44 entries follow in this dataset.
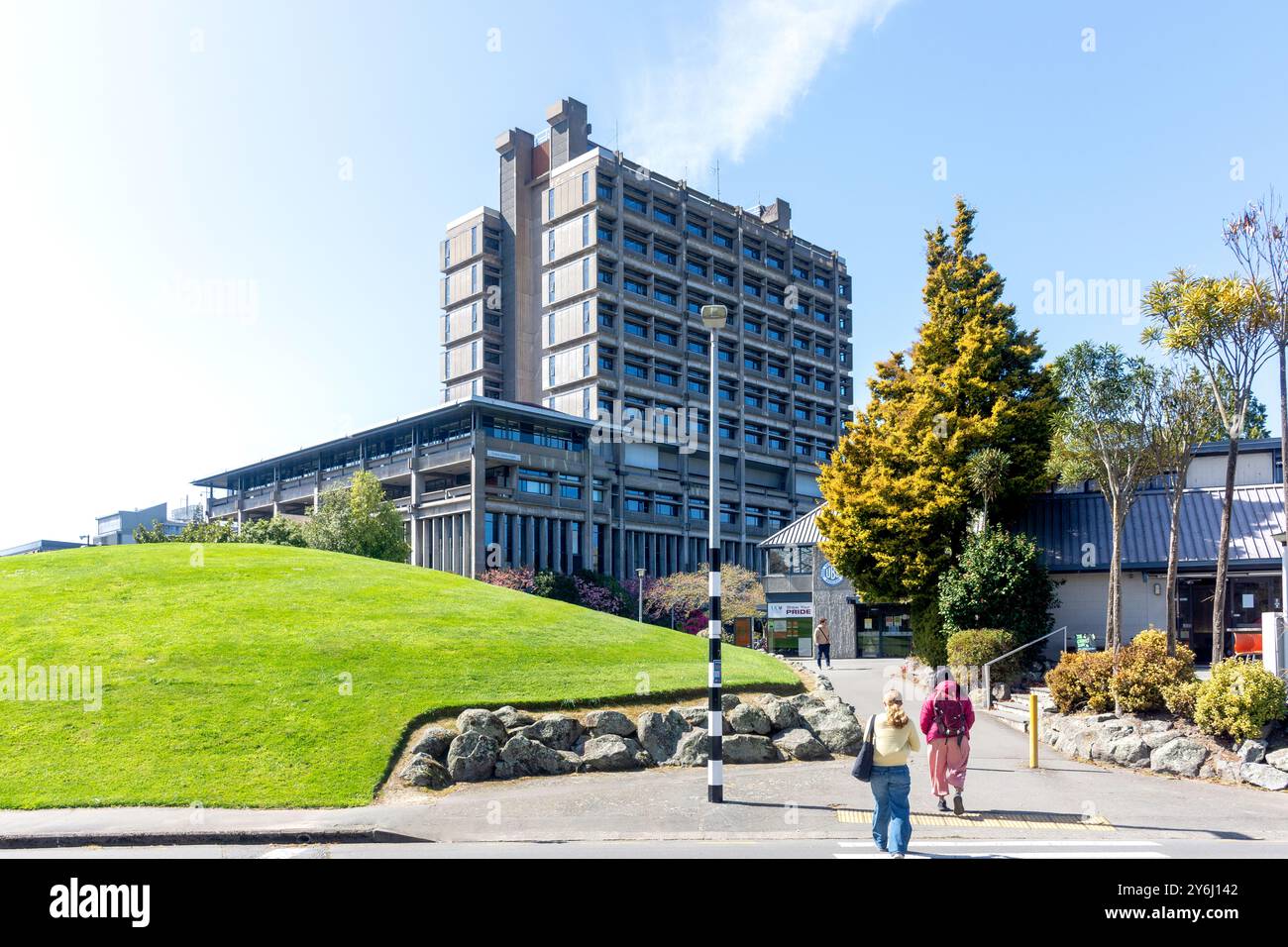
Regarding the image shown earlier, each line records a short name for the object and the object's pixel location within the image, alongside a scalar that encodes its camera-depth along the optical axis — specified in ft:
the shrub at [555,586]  211.41
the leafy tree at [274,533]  187.90
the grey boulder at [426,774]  46.21
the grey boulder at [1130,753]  51.44
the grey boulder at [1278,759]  46.26
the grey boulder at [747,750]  53.11
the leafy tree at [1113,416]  74.33
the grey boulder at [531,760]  49.39
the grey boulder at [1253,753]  47.62
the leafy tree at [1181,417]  72.49
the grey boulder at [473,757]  48.01
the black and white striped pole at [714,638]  43.04
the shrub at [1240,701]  49.14
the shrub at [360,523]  179.22
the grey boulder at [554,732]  51.88
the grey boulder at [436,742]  49.08
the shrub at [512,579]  204.72
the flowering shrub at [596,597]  221.66
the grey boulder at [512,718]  52.54
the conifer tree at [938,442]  98.22
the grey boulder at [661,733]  52.60
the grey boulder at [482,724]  50.80
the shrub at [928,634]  96.01
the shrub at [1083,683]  59.00
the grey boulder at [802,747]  54.24
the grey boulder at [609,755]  50.62
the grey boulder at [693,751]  52.24
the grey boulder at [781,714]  56.34
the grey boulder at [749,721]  54.95
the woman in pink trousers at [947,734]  40.73
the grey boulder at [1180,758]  49.14
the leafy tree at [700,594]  209.87
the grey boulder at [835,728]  55.83
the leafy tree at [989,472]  94.43
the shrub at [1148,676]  55.67
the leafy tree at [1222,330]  61.21
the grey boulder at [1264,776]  45.65
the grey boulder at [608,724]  53.21
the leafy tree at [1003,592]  87.45
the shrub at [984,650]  79.00
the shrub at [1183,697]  53.62
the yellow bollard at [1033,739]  52.21
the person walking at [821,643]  104.42
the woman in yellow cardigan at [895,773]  32.50
